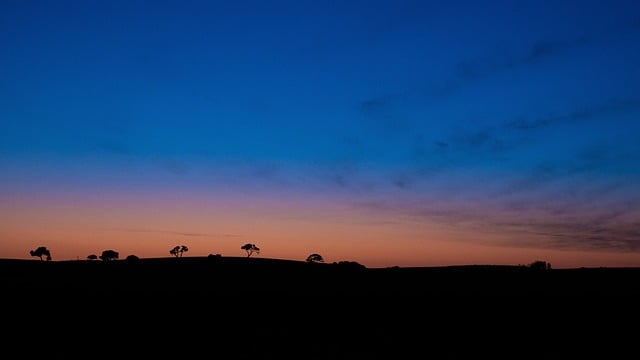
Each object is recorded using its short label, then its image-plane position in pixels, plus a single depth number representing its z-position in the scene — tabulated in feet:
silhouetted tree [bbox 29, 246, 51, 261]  228.43
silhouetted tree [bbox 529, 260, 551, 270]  166.54
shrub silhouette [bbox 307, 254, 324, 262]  294.41
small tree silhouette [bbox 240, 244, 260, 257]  294.87
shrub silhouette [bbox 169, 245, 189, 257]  293.23
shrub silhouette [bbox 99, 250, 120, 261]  238.07
